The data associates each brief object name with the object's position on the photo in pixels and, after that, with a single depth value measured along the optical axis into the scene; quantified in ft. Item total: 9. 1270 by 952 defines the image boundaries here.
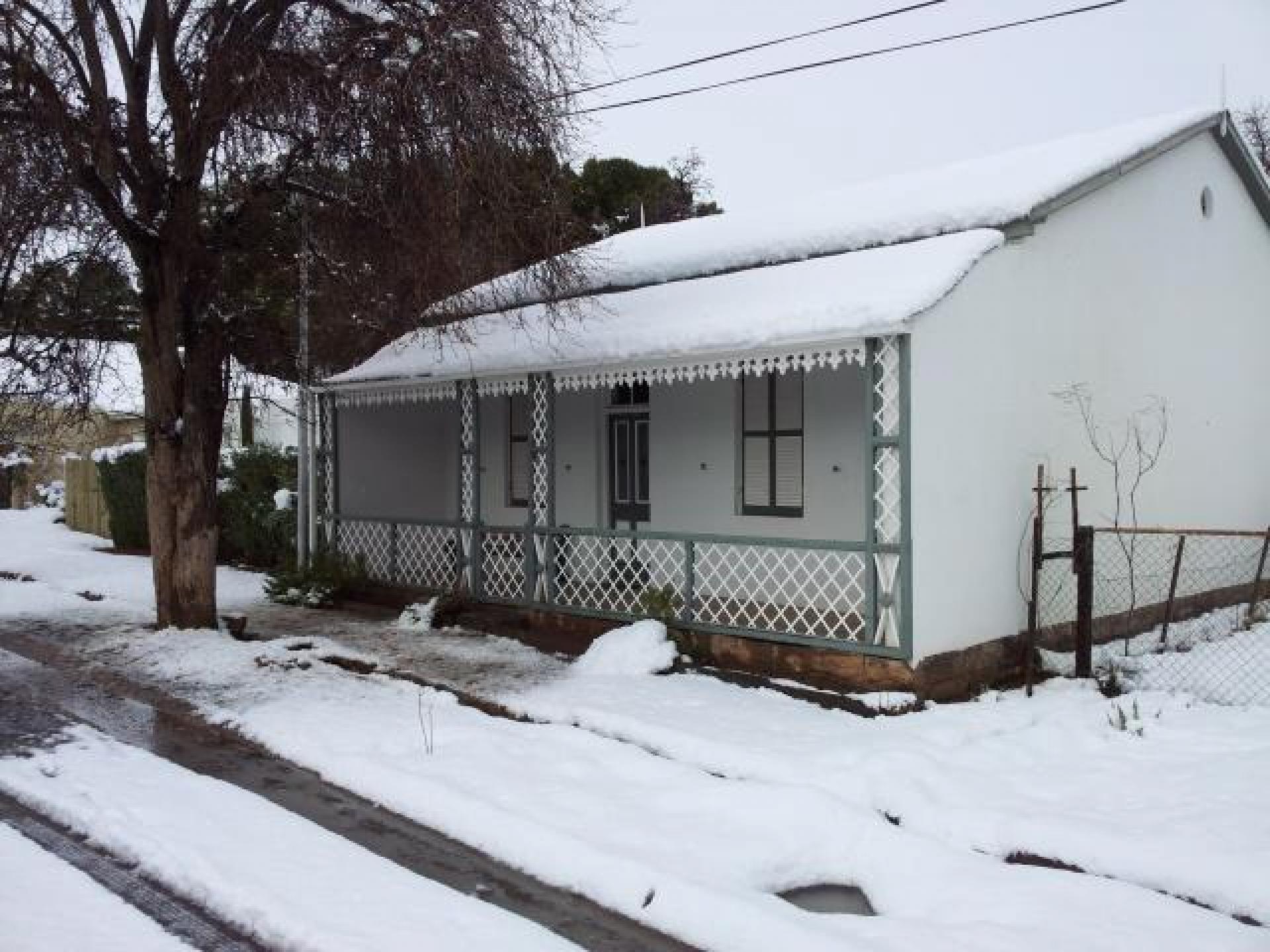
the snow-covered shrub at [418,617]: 39.40
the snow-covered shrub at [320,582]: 44.80
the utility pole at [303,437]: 44.24
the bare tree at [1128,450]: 34.76
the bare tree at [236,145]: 31.73
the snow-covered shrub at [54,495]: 93.81
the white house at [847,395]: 28.76
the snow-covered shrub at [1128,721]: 24.93
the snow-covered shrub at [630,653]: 31.42
